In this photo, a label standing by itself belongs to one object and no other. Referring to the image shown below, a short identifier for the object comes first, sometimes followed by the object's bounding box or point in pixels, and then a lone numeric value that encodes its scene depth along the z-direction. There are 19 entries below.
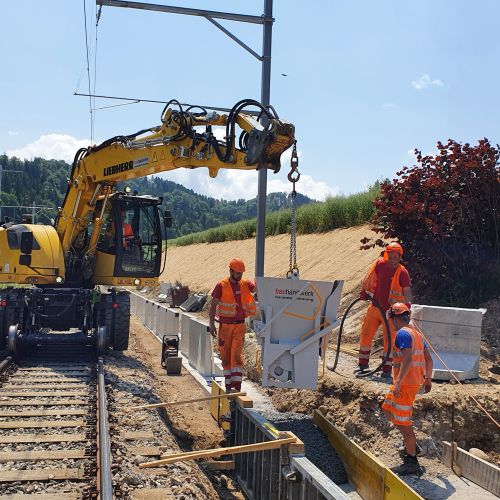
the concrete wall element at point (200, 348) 11.92
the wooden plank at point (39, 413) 7.88
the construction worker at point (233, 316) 8.26
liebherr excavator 11.75
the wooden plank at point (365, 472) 4.94
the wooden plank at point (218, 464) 7.32
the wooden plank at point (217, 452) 5.74
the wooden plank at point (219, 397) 7.73
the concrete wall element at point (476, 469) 6.01
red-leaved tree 11.70
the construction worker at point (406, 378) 6.07
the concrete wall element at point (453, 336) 8.58
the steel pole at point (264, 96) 11.09
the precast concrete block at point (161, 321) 17.66
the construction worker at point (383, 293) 8.55
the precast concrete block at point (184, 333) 14.24
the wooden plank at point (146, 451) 6.63
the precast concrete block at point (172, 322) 15.83
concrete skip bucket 7.82
